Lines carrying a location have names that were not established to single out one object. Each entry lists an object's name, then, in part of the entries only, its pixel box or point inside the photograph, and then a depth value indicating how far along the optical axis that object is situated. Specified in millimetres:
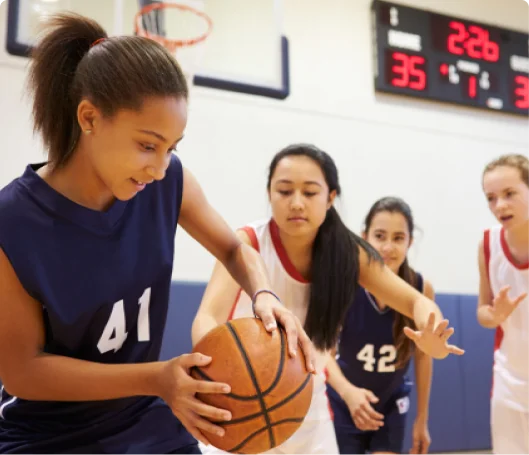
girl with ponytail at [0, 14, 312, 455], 1238
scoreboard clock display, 5324
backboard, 4156
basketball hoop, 4082
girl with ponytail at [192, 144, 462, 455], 2301
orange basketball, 1267
